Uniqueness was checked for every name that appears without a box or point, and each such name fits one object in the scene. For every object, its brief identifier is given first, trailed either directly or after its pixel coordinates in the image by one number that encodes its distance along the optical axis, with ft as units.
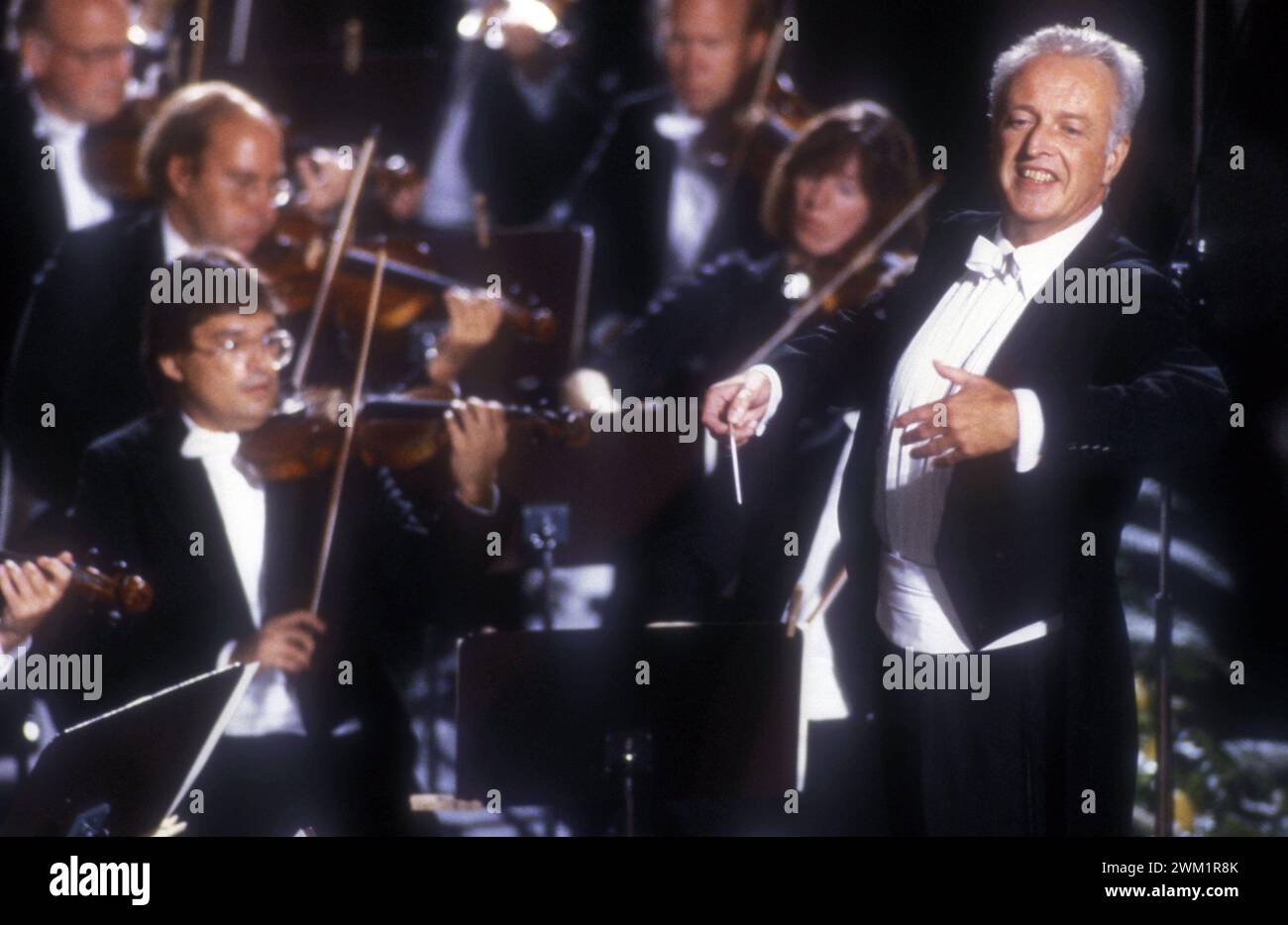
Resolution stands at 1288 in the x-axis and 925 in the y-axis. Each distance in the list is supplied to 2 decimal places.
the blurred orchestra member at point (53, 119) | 21.79
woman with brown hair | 20.53
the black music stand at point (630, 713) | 17.85
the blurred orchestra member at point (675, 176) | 21.50
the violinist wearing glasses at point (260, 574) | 19.85
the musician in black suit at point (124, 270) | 21.21
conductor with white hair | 17.39
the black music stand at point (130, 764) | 16.05
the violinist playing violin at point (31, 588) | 18.45
